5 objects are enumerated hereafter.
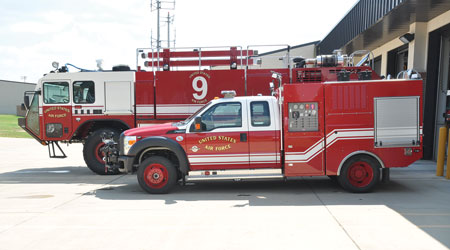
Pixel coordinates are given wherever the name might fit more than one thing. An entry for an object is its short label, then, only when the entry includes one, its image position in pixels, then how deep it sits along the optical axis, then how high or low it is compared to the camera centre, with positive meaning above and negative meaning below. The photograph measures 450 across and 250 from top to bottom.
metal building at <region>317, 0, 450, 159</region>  10.91 +2.34
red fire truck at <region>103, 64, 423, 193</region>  7.54 -0.69
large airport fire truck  10.43 +0.31
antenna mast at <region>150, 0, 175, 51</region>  36.31 +8.48
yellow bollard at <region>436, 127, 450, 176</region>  9.27 -1.18
